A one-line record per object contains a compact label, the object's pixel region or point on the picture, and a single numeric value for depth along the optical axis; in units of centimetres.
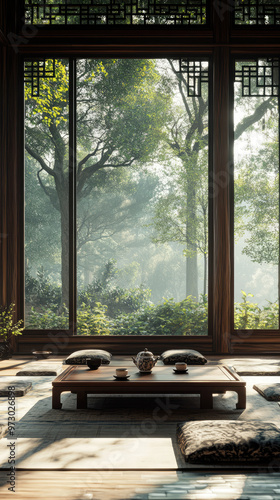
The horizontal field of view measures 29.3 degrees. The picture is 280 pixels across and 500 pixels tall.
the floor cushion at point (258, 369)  461
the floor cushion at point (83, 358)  468
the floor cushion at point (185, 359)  467
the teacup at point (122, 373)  353
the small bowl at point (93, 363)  392
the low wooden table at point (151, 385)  346
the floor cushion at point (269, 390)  378
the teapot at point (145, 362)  373
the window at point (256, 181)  761
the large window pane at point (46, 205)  734
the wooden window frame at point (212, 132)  571
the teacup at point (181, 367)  376
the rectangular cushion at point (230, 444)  250
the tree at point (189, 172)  790
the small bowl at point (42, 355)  543
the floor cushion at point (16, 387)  392
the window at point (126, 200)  749
